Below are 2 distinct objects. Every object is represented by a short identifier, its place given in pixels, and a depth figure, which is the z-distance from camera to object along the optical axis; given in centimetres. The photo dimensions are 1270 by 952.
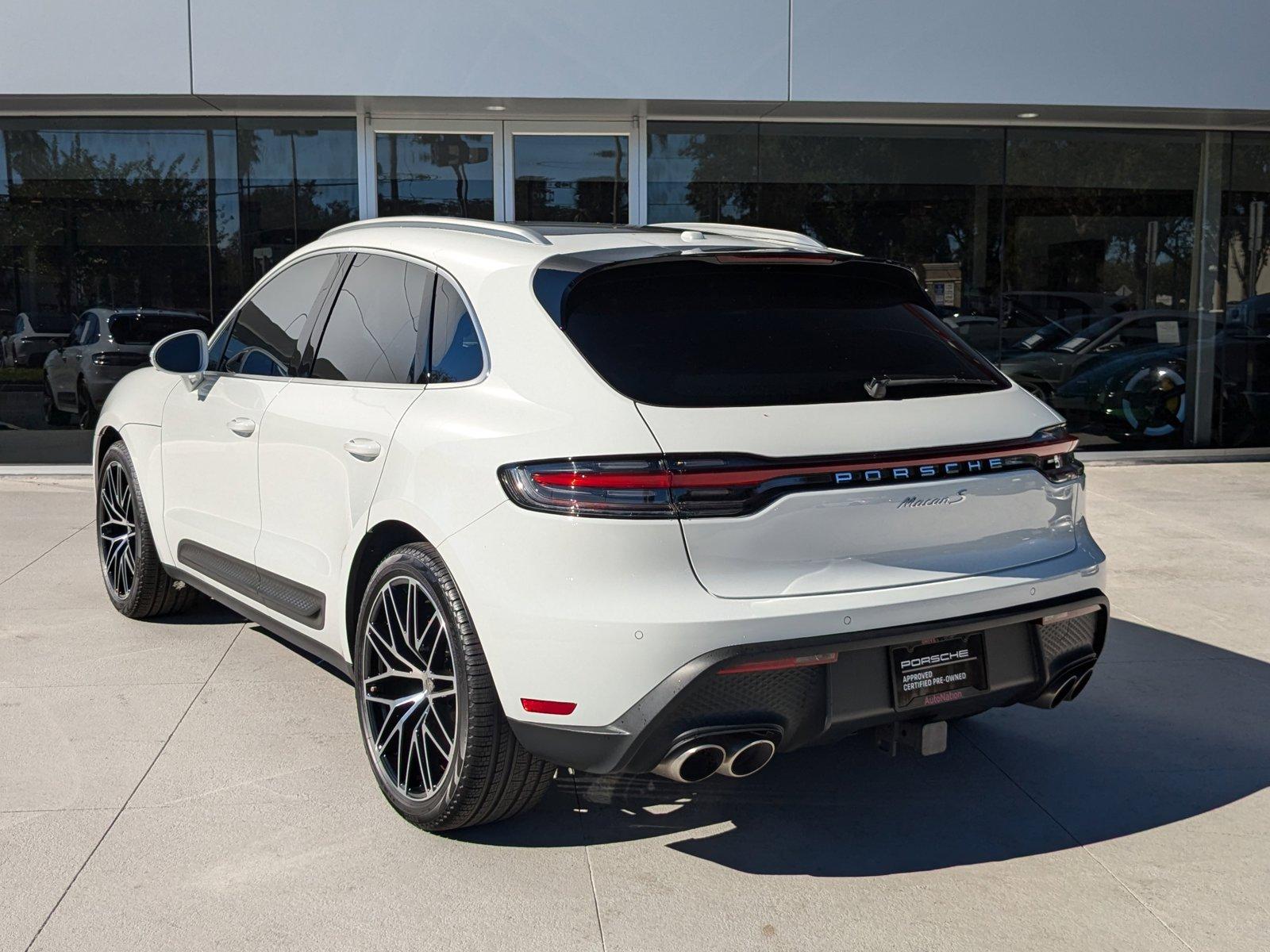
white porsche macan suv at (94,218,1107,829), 305
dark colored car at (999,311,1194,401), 1216
